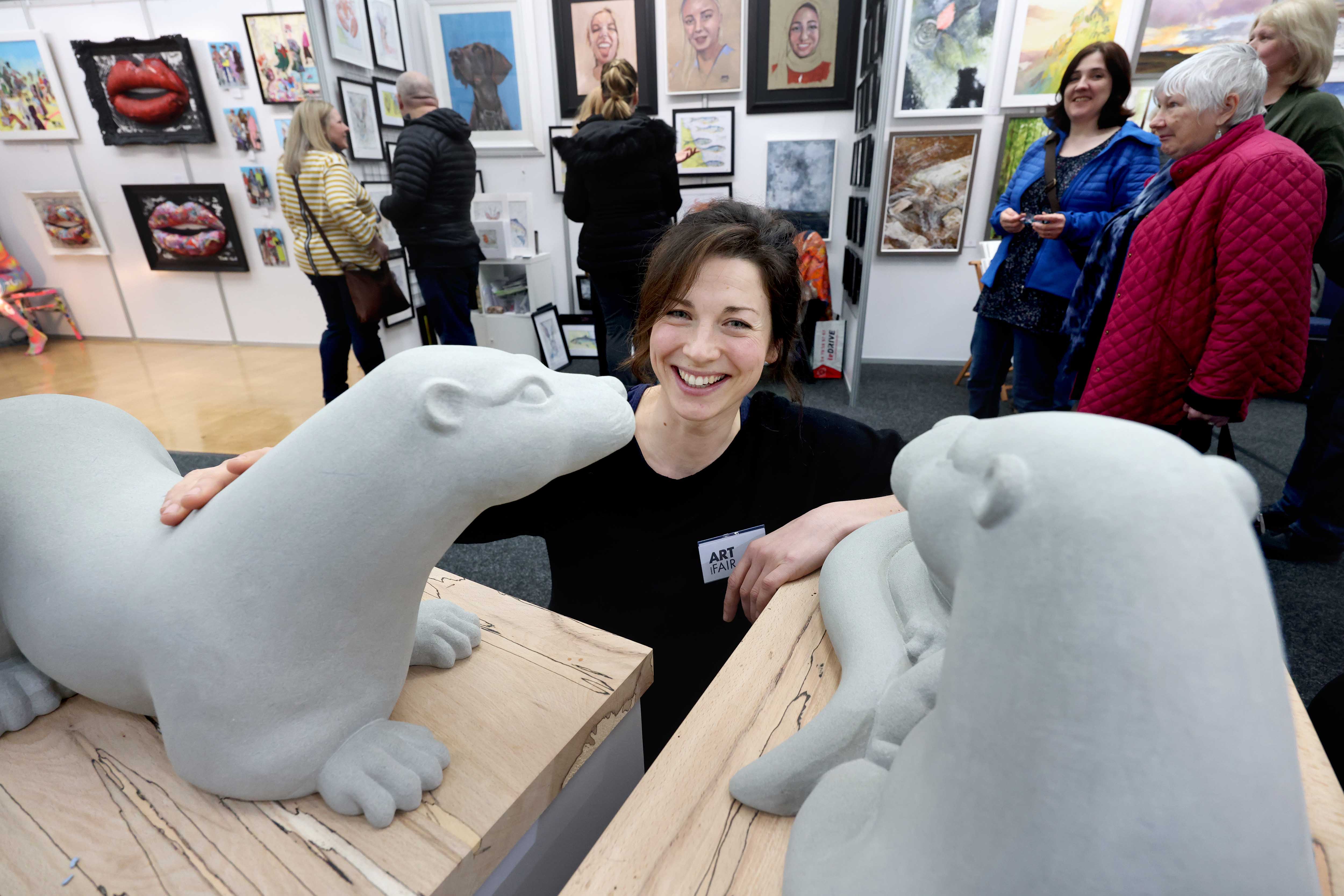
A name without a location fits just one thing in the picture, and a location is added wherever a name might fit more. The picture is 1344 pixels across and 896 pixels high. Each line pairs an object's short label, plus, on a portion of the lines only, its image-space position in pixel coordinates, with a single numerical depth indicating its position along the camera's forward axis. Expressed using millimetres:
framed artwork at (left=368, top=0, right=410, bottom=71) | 3188
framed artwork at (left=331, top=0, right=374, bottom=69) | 2756
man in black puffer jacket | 2826
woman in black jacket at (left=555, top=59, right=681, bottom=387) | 2885
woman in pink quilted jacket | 1504
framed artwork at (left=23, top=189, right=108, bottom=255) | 4883
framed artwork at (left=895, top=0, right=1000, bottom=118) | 3668
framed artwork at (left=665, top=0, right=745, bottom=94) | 3902
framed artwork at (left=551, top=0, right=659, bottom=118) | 3969
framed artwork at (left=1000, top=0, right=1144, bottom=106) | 3557
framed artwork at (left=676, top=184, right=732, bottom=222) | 4281
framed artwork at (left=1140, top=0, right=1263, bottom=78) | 3465
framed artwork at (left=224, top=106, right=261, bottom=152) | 4535
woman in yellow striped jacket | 2705
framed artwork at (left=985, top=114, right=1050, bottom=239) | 3756
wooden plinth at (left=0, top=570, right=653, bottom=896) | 626
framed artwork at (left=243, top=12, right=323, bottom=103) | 4199
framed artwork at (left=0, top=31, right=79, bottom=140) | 4422
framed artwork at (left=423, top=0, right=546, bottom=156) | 4070
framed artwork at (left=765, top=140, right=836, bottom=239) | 4137
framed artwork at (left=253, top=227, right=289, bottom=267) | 4840
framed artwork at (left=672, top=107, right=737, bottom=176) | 4125
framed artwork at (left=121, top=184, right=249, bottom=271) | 4781
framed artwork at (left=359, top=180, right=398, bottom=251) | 3221
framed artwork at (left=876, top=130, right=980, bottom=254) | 3932
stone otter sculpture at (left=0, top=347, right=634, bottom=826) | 617
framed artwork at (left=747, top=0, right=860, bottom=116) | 3836
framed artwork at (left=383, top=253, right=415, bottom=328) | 3502
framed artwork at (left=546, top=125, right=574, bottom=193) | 4309
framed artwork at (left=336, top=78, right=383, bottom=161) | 2914
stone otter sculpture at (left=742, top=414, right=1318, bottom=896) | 360
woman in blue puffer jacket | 2152
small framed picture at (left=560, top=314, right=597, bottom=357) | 4566
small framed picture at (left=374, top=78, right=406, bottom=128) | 3195
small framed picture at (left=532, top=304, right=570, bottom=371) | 4379
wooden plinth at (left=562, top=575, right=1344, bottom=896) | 593
